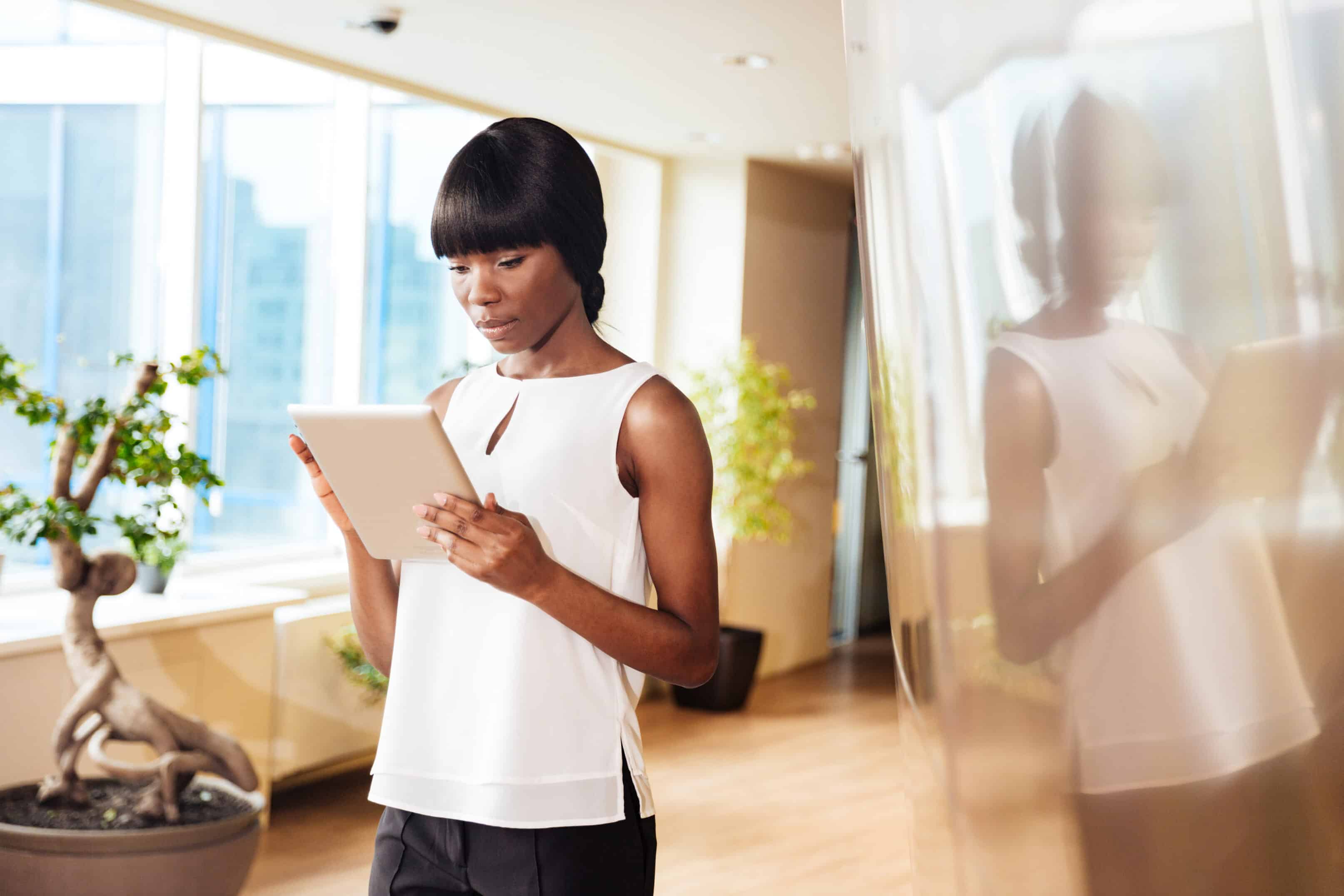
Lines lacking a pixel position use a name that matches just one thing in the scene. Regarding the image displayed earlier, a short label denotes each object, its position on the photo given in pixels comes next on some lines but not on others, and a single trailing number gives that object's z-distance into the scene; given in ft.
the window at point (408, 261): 15.57
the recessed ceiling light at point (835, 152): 16.99
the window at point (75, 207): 11.54
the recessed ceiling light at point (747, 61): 12.55
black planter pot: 17.12
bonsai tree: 8.20
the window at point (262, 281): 13.61
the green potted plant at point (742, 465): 16.98
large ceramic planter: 7.89
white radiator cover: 11.86
